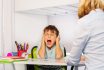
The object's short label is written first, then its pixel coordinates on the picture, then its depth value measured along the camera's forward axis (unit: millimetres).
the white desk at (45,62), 1478
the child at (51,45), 1991
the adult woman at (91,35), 1113
